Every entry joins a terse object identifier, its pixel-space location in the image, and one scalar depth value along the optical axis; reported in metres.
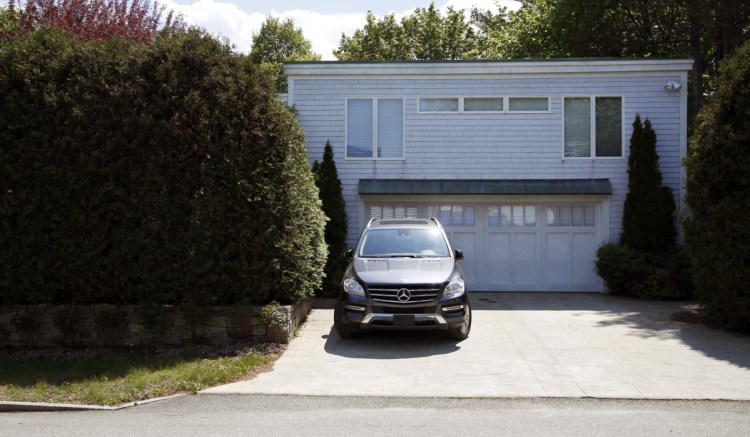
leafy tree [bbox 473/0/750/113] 19.94
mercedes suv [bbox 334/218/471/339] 9.78
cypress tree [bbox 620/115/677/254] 15.48
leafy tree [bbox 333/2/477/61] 37.84
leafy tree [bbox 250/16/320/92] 48.56
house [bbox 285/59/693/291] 16.08
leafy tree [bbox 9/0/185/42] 19.17
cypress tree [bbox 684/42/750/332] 10.49
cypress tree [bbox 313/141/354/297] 15.56
